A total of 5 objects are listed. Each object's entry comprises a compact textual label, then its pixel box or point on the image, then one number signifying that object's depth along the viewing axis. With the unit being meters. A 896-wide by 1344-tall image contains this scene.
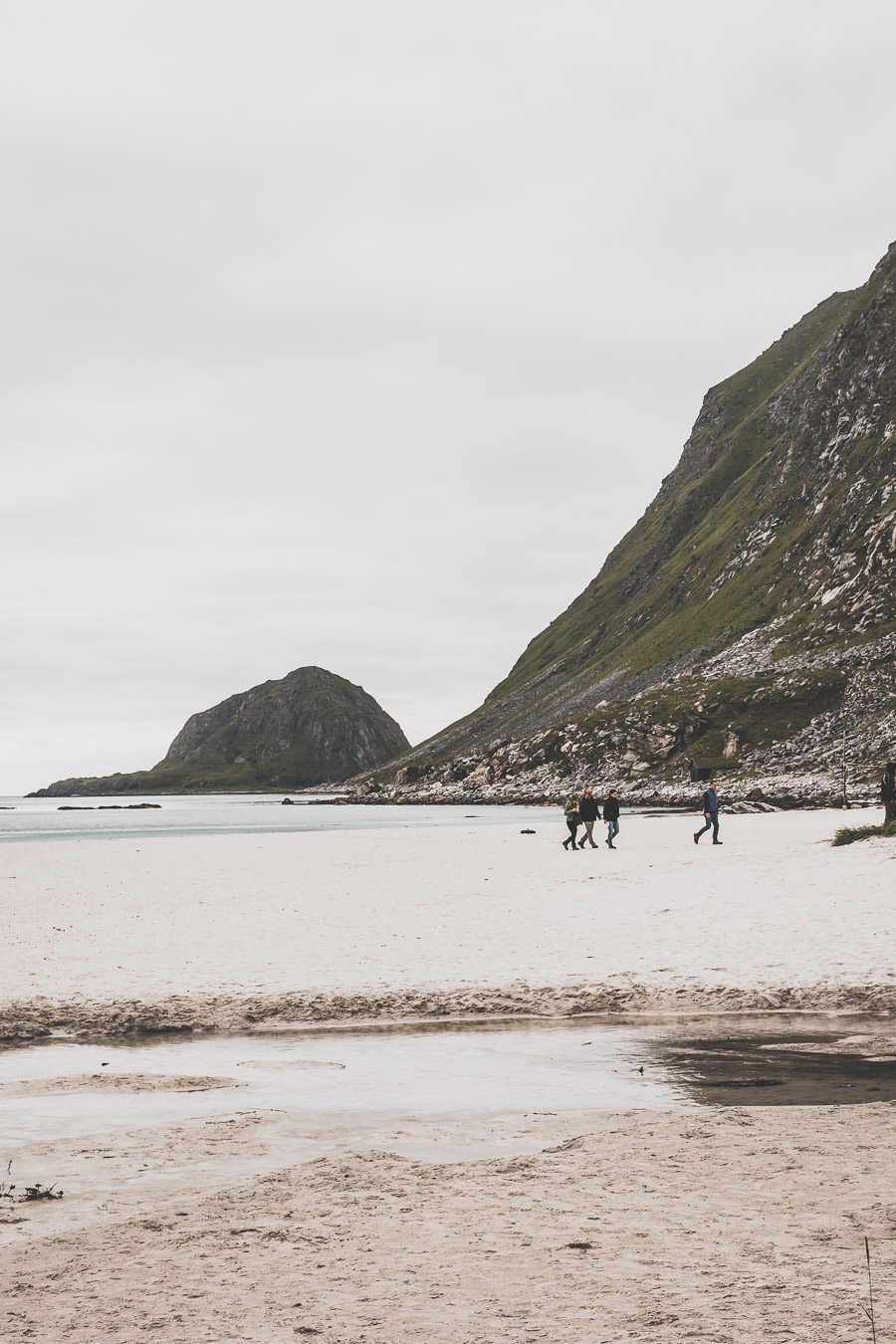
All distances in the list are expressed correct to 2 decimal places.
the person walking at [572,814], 43.66
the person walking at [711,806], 41.53
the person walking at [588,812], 44.12
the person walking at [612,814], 42.56
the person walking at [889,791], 35.50
